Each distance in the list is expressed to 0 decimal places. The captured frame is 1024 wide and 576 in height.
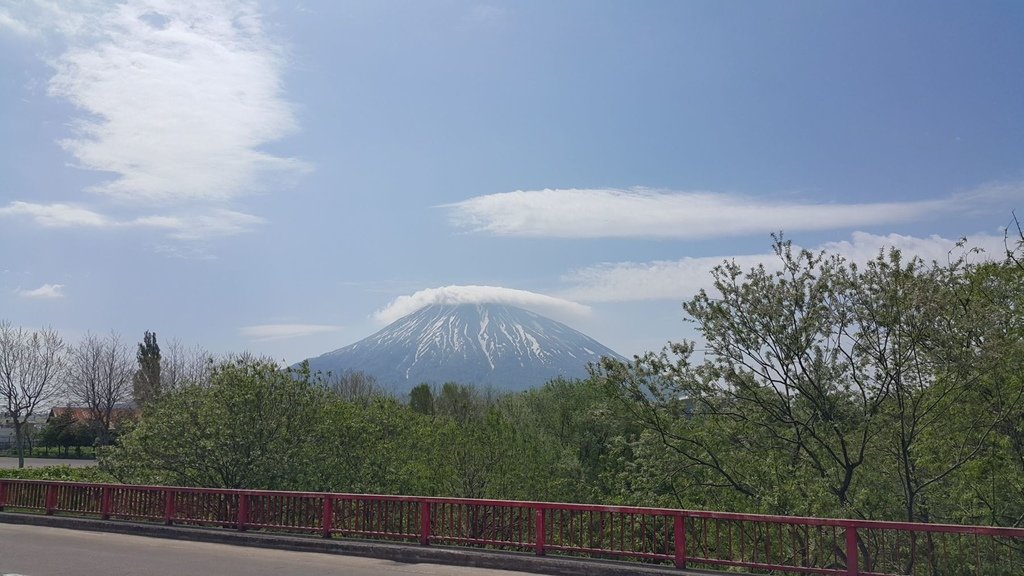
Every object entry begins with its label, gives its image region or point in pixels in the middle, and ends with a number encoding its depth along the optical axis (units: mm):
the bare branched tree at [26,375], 57688
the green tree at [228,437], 23625
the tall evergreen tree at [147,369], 65681
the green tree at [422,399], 71188
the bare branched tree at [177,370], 70850
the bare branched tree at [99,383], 65312
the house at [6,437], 85931
